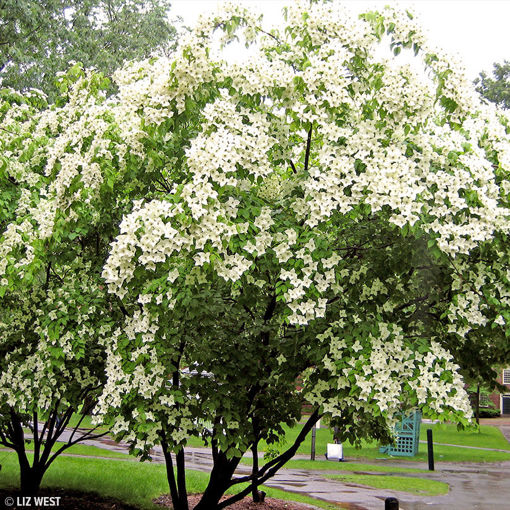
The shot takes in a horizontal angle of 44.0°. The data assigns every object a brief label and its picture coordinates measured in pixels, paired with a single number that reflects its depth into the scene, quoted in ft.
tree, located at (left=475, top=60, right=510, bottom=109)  113.50
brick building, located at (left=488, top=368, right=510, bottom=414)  143.23
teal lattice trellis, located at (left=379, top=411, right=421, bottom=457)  61.67
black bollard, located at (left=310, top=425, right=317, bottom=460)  57.62
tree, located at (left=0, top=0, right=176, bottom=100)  64.23
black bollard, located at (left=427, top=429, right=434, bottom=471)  53.50
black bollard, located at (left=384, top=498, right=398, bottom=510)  22.06
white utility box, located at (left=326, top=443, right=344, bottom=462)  57.06
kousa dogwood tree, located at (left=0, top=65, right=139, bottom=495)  18.02
